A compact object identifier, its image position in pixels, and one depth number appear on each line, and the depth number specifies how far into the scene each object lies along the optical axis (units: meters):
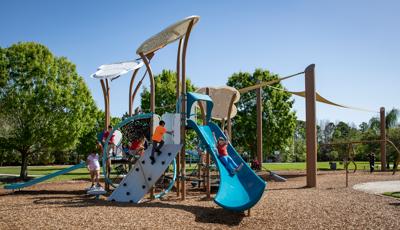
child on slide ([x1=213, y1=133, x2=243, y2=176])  10.22
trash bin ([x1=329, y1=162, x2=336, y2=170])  30.97
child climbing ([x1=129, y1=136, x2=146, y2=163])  13.29
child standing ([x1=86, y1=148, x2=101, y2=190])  13.66
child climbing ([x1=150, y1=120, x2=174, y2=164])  11.15
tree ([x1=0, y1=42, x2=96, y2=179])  21.30
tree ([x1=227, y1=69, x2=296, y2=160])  36.41
